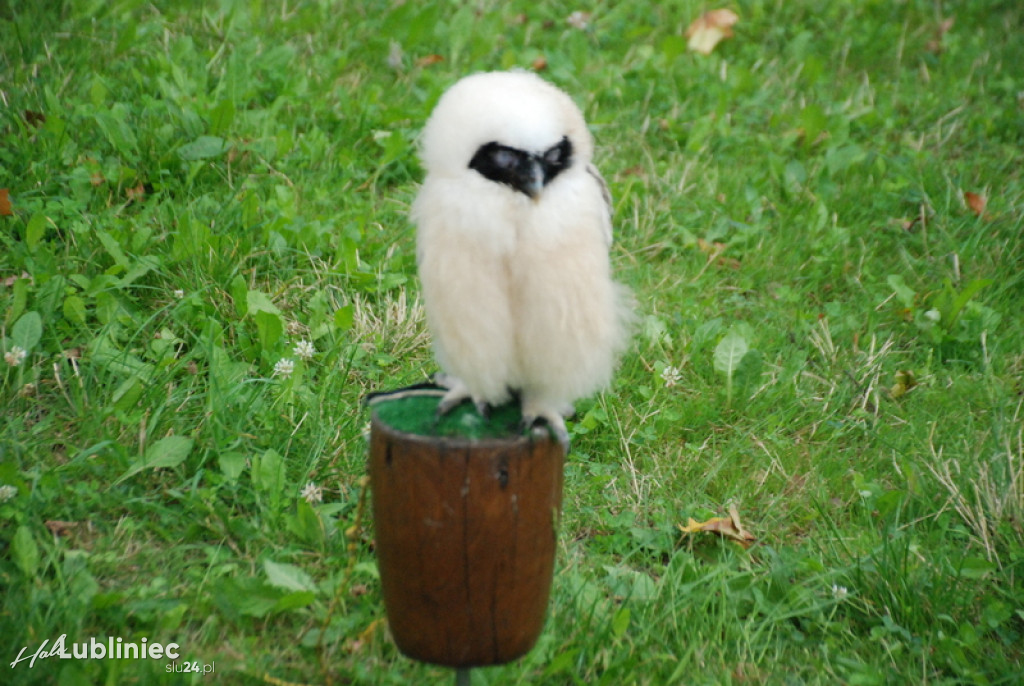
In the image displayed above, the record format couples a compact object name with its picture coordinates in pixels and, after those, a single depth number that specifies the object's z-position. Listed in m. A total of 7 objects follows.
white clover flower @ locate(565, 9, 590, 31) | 13.72
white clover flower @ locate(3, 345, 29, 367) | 7.18
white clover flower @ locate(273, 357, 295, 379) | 7.46
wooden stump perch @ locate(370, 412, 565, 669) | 4.92
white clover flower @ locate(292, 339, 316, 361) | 7.80
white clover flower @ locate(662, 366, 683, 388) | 8.41
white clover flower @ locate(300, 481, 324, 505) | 6.83
